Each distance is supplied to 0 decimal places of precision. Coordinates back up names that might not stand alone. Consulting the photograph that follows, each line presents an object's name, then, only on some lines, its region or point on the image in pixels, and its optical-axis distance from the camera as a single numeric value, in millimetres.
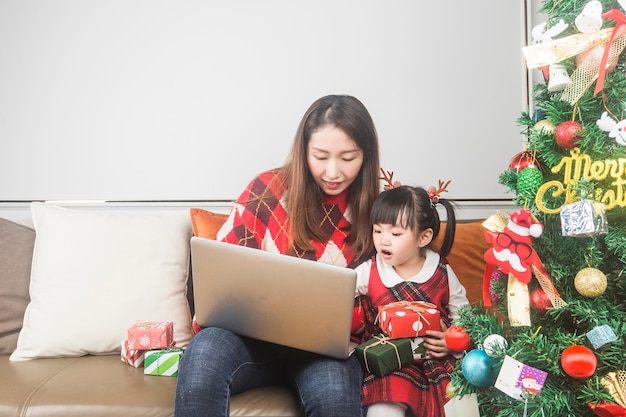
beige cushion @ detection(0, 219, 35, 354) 1669
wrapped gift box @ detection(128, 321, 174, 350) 1475
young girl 1441
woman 1354
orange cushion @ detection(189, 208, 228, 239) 1752
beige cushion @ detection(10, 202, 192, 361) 1581
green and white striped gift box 1446
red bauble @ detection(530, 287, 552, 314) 1086
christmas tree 1002
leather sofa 1272
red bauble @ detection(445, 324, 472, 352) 1207
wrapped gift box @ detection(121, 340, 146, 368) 1488
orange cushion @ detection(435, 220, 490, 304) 1733
